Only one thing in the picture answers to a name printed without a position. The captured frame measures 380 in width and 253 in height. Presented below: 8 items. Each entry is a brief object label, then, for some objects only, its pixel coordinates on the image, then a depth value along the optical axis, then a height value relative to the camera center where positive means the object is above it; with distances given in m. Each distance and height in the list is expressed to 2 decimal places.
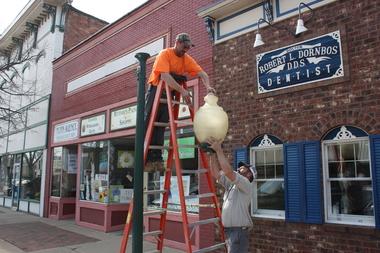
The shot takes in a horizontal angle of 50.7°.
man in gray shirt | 4.61 -0.36
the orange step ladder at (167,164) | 4.29 +0.18
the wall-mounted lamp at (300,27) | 6.63 +2.52
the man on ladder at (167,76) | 4.66 +1.24
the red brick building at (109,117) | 9.50 +2.02
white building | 17.58 +4.31
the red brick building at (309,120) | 6.17 +1.03
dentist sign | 6.57 +2.03
